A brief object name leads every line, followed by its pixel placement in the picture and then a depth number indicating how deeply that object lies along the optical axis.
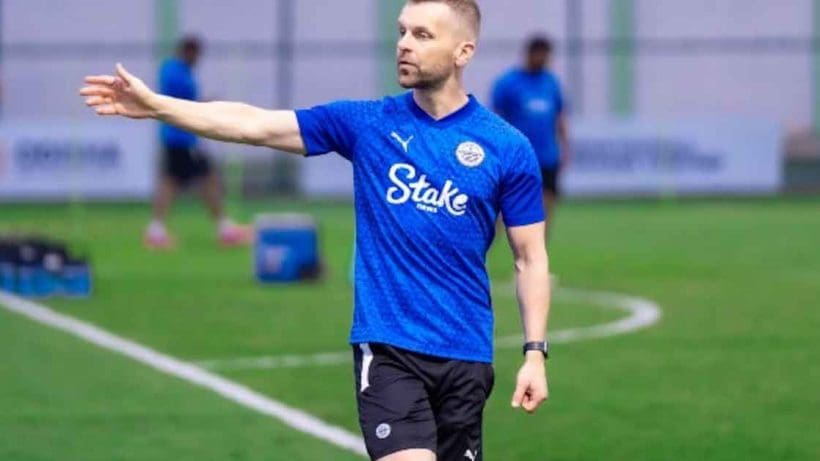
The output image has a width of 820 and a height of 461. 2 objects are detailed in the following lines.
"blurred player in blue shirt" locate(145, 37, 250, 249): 26.31
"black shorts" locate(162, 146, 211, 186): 27.38
